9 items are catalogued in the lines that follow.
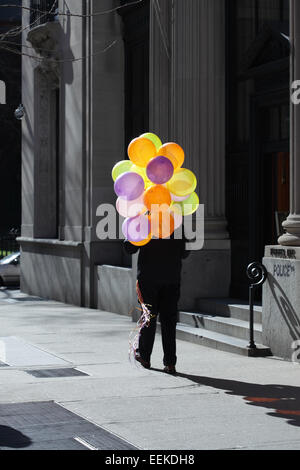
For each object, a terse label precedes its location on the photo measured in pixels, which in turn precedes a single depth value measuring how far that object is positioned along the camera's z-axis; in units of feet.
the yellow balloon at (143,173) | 33.22
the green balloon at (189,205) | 33.95
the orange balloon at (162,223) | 32.83
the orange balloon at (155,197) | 32.65
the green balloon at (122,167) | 34.17
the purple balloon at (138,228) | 32.81
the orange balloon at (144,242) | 33.15
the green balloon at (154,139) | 34.24
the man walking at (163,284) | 34.47
